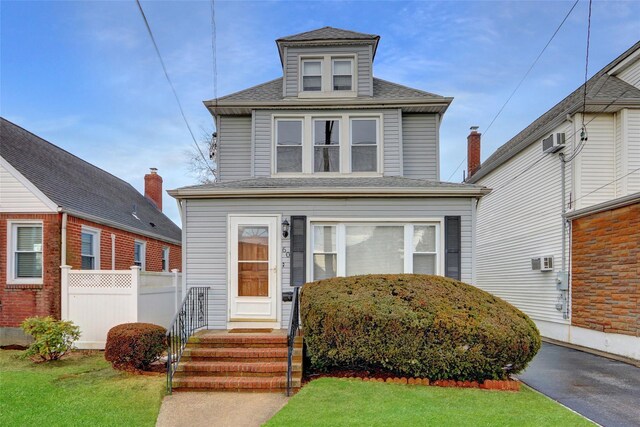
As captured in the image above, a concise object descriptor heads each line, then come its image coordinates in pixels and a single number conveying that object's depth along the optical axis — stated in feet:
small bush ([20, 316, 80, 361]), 25.30
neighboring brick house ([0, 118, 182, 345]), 30.91
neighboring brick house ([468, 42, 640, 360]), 28.81
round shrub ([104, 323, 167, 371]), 22.85
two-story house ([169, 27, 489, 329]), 27.07
